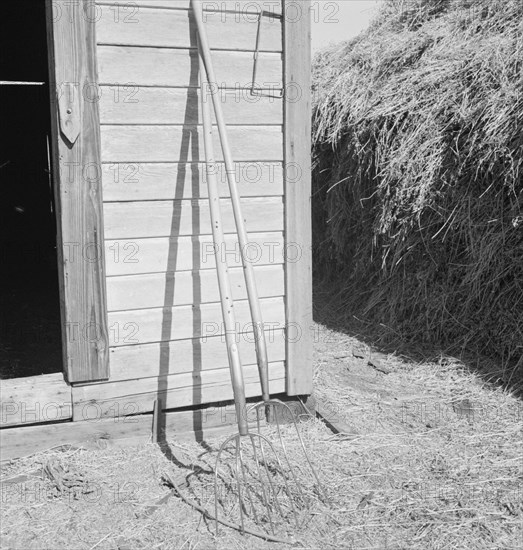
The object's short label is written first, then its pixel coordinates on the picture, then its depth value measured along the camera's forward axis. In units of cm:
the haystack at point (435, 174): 503
